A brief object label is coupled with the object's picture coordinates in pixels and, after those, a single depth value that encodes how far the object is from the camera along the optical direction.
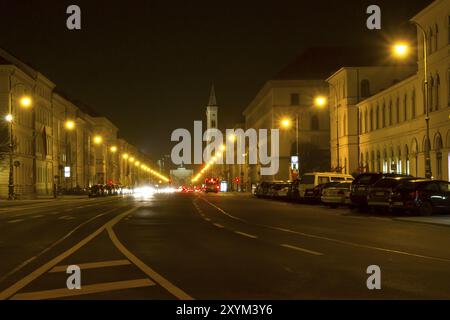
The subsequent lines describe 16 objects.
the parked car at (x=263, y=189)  76.46
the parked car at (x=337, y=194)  46.53
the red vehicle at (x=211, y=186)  126.25
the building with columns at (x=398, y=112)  59.81
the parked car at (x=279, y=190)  67.68
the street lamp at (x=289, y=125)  127.12
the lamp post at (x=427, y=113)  41.16
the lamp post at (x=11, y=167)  67.55
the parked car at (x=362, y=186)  39.75
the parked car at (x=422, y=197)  34.09
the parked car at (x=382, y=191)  36.25
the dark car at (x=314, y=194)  53.16
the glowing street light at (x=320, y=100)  72.19
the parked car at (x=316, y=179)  55.09
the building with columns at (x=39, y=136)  84.44
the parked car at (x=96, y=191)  95.56
